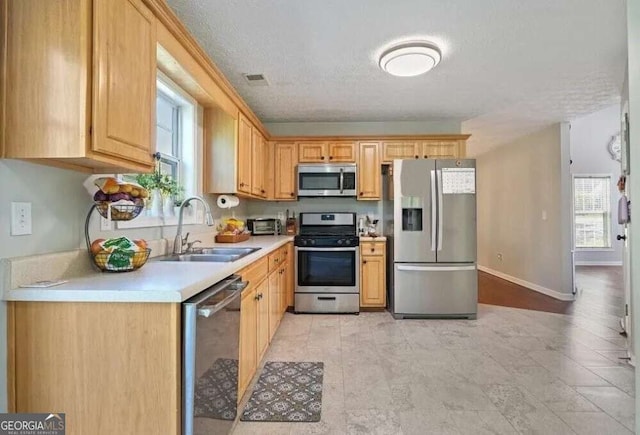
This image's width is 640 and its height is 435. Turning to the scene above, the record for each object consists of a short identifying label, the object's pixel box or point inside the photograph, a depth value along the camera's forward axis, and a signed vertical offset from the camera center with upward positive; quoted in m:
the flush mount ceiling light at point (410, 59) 2.47 +1.26
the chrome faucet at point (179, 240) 2.32 -0.13
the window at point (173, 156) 2.30 +0.55
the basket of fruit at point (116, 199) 1.56 +0.11
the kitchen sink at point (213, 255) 2.21 -0.24
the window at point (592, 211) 7.69 +0.24
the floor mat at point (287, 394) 1.92 -1.11
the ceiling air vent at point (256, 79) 3.08 +1.35
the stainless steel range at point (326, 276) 3.87 -0.64
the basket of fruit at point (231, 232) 3.12 -0.10
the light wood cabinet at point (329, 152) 4.23 +0.89
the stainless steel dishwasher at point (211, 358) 1.20 -0.57
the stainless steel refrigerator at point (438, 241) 3.68 -0.22
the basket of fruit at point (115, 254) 1.50 -0.15
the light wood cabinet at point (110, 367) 1.16 -0.51
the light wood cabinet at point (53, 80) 1.18 +0.51
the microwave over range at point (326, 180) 4.16 +0.52
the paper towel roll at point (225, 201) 3.11 +0.19
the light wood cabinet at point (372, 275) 3.97 -0.64
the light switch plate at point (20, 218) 1.25 +0.01
